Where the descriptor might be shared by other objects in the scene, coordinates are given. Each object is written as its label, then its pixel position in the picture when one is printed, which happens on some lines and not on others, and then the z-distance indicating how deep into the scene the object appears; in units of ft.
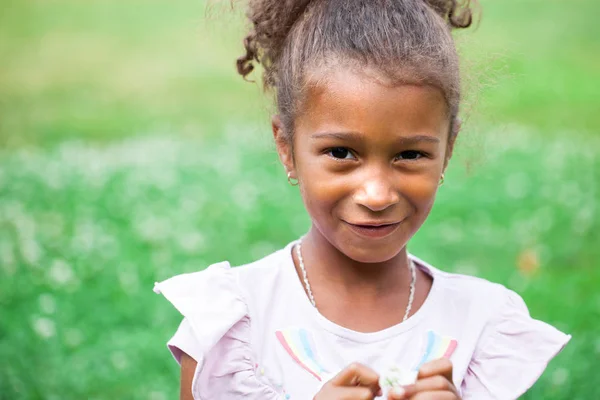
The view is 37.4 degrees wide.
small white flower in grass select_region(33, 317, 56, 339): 13.99
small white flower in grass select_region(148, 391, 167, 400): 12.75
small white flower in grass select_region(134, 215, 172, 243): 17.67
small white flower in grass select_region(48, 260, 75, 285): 15.64
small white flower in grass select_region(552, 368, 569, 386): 12.73
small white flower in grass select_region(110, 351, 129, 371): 13.43
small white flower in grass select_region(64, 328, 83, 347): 13.91
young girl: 8.23
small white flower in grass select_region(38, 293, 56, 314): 14.70
